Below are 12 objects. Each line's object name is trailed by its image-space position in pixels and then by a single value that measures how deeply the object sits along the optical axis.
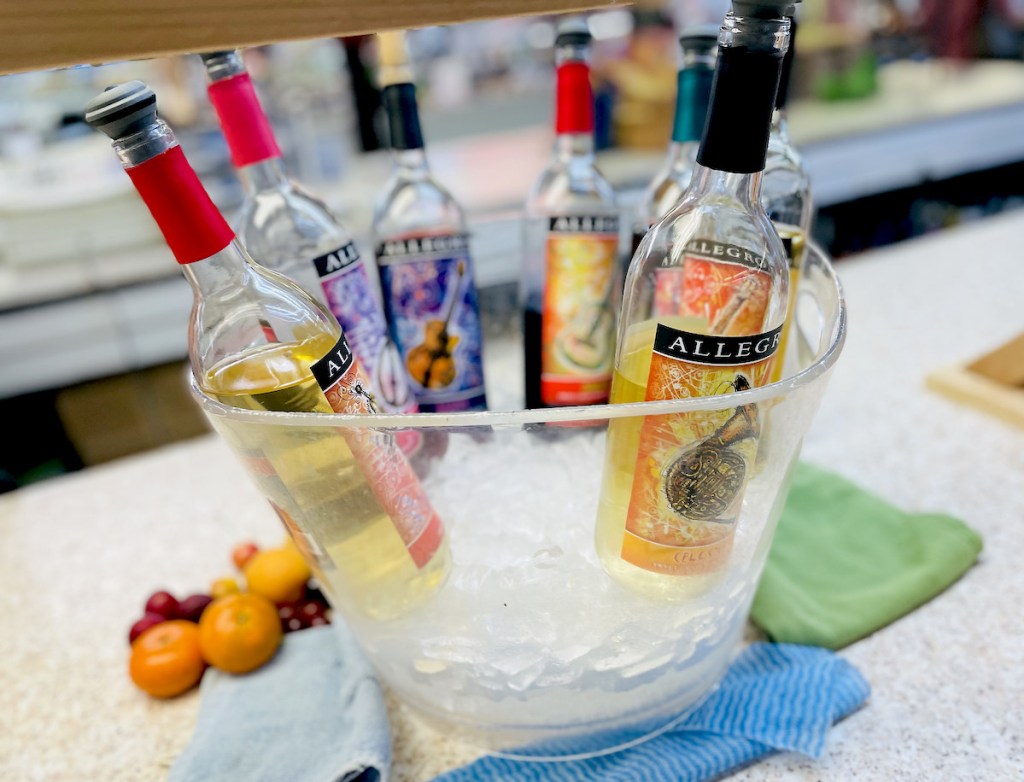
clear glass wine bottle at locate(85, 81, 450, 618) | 0.35
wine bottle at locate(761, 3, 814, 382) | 0.47
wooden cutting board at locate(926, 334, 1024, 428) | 0.73
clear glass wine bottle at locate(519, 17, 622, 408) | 0.54
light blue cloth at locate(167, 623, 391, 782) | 0.44
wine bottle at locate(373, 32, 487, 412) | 0.53
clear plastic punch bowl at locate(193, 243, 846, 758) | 0.37
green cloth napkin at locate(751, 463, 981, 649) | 0.52
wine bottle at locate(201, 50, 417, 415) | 0.48
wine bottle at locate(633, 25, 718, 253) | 0.48
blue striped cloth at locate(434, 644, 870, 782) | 0.42
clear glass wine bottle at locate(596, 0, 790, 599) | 0.32
